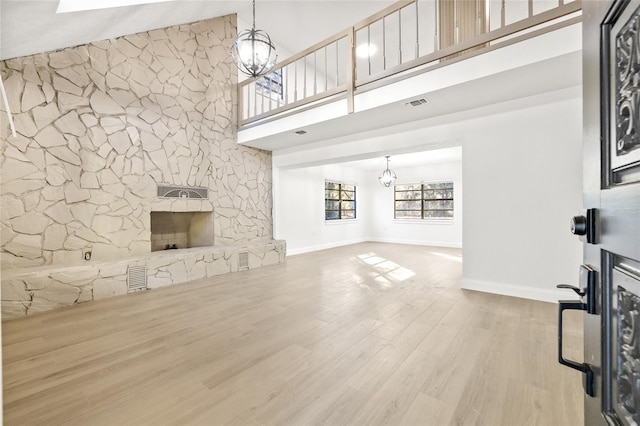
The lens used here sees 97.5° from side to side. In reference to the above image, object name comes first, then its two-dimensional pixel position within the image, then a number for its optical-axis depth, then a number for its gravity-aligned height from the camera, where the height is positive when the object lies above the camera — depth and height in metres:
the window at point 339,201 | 8.42 +0.37
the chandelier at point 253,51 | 3.17 +1.84
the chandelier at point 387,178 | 7.94 +0.99
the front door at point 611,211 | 0.53 +0.00
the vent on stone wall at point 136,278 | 3.73 -0.87
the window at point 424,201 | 8.70 +0.38
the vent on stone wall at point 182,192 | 4.60 +0.37
